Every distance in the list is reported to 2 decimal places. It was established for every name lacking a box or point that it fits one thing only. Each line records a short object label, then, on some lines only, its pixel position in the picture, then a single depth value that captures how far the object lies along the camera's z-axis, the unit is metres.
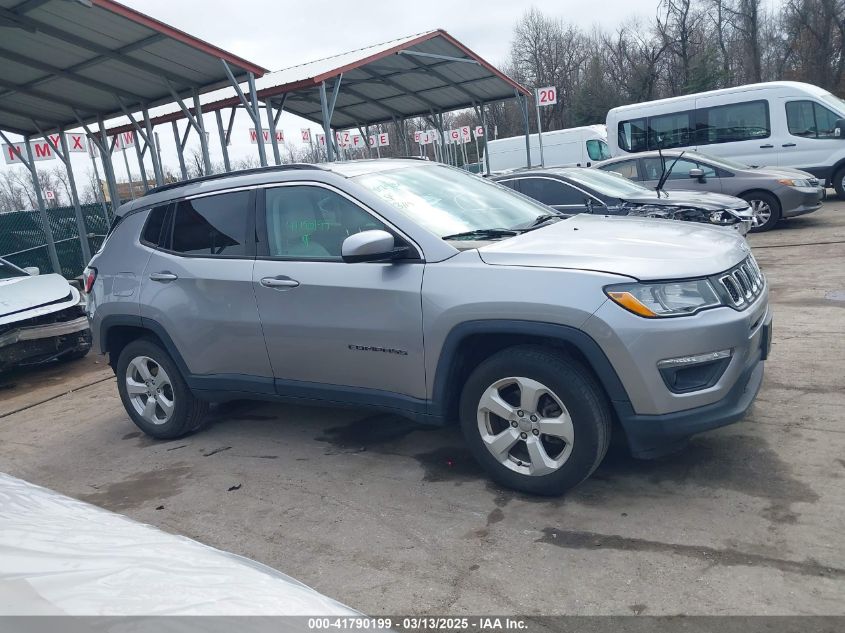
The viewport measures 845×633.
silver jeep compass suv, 3.22
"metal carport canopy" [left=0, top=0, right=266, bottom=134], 8.37
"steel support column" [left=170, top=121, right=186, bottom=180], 14.56
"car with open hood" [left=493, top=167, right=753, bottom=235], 8.70
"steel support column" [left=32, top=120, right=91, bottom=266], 14.49
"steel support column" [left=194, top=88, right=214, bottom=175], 11.25
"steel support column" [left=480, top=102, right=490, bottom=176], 17.00
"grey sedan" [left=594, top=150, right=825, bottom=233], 11.72
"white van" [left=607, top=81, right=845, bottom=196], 13.89
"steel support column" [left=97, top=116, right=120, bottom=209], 14.05
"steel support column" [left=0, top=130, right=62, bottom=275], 14.17
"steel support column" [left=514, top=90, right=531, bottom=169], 16.16
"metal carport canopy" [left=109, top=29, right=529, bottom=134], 12.01
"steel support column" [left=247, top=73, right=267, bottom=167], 9.82
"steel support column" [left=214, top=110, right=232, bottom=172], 13.95
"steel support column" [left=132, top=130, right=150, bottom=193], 15.42
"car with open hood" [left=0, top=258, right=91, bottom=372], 7.50
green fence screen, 15.63
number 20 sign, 17.06
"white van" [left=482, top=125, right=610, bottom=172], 21.98
